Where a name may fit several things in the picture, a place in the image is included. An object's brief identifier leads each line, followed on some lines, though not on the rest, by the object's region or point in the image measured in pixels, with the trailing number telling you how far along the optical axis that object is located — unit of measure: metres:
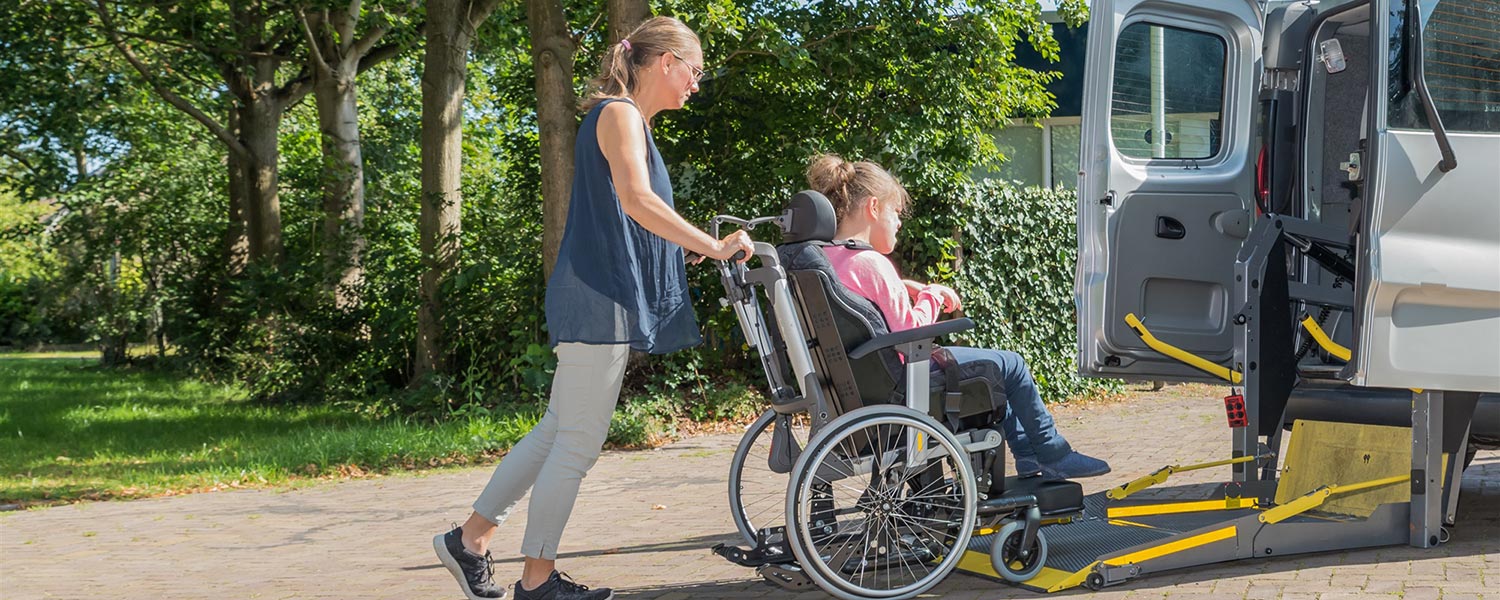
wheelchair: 4.48
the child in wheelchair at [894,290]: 4.75
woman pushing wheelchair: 4.27
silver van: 4.78
